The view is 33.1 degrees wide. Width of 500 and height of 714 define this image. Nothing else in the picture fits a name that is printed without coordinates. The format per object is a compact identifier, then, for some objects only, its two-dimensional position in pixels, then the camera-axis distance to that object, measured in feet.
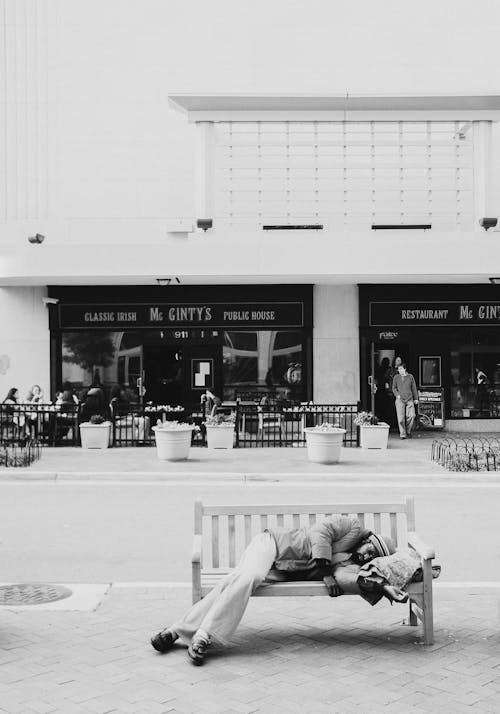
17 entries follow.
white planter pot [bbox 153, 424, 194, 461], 52.54
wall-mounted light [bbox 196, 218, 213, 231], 68.90
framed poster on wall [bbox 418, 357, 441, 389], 74.49
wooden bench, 18.39
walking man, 66.80
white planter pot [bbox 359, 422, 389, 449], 58.49
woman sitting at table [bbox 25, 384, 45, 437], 60.08
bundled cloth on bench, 17.87
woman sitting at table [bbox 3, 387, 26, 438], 58.40
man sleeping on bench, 17.35
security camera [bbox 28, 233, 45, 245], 70.43
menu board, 73.00
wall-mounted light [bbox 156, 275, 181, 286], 68.71
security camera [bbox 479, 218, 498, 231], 68.49
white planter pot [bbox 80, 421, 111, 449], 59.26
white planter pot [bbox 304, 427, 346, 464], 51.03
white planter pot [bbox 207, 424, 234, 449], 58.34
